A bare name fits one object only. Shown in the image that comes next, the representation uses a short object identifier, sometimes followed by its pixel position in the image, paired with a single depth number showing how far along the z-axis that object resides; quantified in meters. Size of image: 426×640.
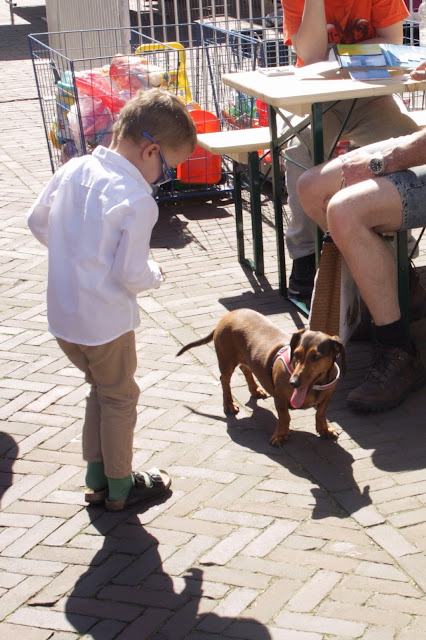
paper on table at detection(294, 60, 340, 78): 4.70
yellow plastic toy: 6.99
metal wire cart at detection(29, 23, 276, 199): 6.70
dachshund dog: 3.48
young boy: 2.82
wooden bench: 5.38
